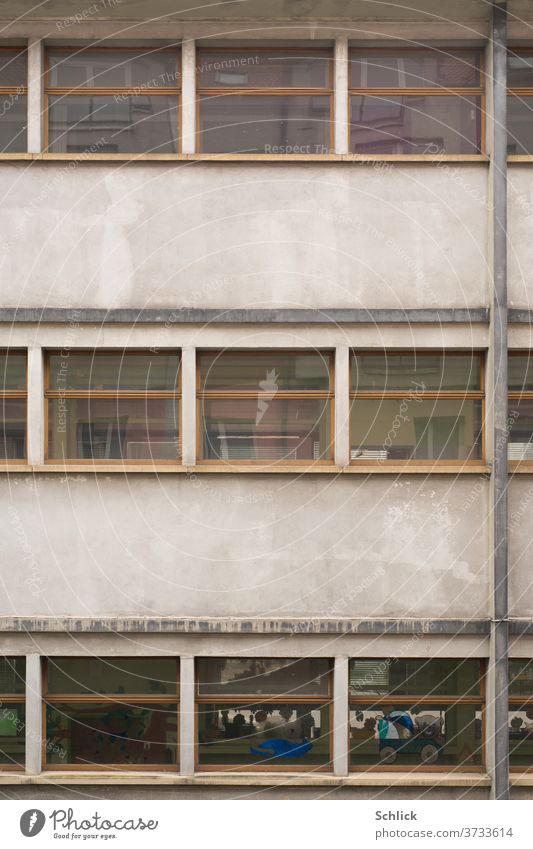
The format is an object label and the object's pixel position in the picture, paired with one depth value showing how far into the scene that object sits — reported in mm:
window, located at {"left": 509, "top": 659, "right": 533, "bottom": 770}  10852
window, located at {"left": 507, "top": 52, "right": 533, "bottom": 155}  11108
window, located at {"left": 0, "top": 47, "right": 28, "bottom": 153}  11102
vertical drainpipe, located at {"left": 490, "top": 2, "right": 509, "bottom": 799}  10492
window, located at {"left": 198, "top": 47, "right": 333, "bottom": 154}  11094
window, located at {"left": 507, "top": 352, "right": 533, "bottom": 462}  10969
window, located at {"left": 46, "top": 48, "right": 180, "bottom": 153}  11125
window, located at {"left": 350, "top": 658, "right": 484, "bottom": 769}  10828
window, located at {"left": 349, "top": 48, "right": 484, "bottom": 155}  11094
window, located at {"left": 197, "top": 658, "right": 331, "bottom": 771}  10820
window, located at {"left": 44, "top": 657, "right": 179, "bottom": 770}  10844
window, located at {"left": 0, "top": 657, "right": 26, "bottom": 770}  10805
